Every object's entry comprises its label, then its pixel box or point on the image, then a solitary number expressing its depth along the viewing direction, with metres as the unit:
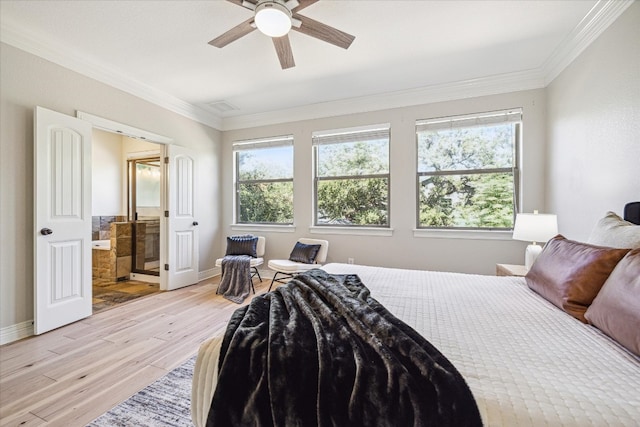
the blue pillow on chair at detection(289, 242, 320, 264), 3.74
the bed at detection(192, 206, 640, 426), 0.69
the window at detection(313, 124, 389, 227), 3.85
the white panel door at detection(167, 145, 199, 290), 3.88
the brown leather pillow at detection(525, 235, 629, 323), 1.23
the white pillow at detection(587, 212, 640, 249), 1.36
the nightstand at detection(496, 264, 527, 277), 2.45
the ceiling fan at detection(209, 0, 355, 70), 1.81
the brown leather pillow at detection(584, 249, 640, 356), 0.92
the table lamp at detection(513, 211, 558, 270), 2.38
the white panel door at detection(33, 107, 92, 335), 2.51
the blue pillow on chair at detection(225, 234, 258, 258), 4.09
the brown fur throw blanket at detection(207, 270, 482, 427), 0.75
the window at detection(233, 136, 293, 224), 4.41
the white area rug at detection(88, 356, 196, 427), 1.48
